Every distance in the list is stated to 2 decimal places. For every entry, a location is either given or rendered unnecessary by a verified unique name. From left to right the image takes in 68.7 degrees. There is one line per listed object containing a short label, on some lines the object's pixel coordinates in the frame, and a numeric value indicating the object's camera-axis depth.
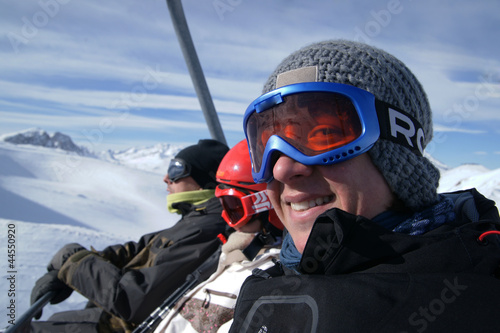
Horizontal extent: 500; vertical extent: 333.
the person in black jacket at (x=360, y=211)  0.26
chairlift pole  0.88
